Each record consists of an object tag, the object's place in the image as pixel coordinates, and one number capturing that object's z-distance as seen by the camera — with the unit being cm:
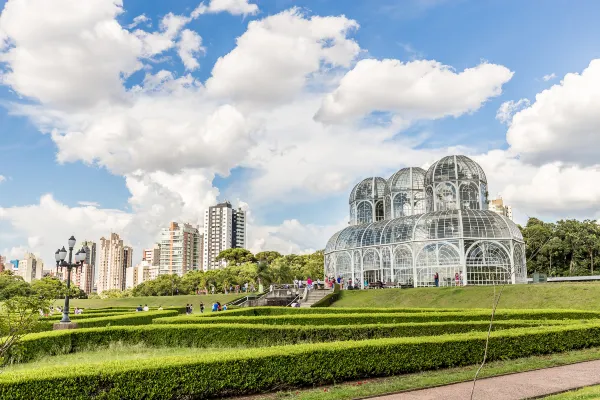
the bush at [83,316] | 2469
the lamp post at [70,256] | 2197
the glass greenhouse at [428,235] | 3809
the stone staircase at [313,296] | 3662
